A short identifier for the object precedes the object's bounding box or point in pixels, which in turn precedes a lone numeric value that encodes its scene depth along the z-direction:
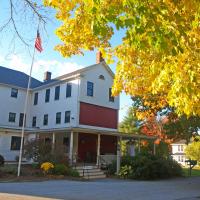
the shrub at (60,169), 23.09
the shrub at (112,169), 26.34
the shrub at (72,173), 23.58
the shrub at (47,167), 22.66
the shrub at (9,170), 22.00
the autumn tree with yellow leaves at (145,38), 5.27
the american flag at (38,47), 20.71
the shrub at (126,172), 24.84
